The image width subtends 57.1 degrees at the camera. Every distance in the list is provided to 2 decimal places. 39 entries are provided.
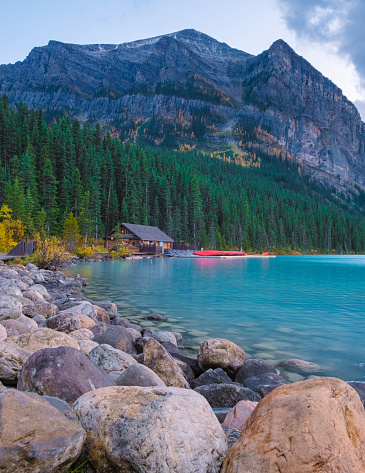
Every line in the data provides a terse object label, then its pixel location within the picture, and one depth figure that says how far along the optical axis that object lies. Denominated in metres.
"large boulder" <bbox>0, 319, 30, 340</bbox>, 6.98
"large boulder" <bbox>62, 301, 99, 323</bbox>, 10.27
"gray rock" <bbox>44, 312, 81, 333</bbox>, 8.39
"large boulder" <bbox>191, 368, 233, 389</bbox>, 6.57
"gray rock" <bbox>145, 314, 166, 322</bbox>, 13.23
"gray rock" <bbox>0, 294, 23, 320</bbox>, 7.93
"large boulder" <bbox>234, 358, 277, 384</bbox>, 7.16
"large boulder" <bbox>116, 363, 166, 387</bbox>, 4.52
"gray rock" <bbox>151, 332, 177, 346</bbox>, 9.27
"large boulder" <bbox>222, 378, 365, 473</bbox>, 2.46
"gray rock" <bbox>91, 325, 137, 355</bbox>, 7.74
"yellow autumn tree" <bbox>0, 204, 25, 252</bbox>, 37.81
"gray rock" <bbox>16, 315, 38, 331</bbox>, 7.69
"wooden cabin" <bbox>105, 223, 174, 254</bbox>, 70.00
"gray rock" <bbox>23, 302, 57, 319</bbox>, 10.47
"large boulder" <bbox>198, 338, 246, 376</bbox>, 7.38
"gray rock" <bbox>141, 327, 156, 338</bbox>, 9.73
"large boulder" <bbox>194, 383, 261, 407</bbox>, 5.43
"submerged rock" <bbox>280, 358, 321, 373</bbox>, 7.93
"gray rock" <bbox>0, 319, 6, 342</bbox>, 5.74
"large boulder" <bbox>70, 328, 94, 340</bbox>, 7.66
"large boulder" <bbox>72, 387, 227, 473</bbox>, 2.77
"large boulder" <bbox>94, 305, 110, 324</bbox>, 11.02
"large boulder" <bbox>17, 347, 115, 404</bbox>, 3.71
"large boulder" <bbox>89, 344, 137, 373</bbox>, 5.68
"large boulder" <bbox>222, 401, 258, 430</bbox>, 3.77
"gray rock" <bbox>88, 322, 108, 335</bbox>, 8.62
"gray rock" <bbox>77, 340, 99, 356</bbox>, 6.42
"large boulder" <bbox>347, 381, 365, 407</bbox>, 5.44
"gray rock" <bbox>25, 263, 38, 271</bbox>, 26.98
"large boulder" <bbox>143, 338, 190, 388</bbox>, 5.90
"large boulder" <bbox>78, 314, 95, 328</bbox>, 8.91
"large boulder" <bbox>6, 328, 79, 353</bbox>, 5.49
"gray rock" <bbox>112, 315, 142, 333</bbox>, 10.73
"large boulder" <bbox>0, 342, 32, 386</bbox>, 4.43
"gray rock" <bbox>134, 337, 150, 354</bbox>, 8.23
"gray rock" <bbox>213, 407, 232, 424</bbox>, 4.20
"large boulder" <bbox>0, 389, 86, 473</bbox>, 2.48
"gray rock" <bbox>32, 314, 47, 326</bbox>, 9.48
